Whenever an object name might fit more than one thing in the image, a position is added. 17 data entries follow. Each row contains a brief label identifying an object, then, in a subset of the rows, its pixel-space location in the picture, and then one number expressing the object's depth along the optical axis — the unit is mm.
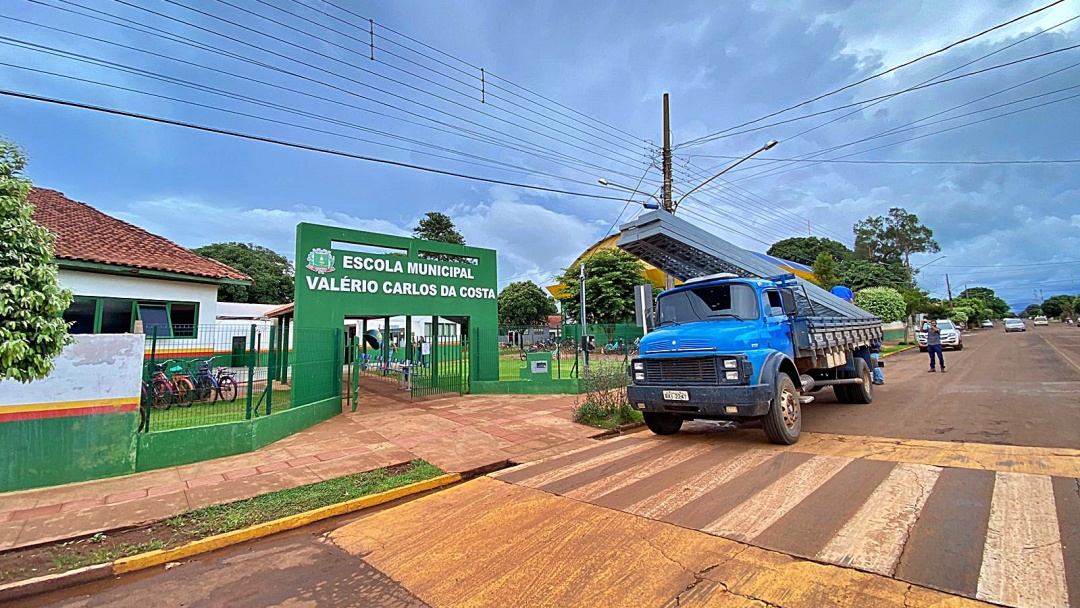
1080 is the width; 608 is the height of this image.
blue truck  6672
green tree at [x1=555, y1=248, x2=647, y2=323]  29938
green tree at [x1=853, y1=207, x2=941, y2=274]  56844
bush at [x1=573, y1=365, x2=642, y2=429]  9367
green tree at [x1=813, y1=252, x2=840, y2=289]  32438
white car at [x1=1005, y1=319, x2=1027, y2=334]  49375
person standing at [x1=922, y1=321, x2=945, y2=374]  16594
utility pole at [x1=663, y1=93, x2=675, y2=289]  16250
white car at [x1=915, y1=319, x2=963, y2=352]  27234
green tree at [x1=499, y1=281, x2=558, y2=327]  46875
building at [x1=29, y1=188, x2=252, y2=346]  11953
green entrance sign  11284
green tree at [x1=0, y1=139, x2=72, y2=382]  4246
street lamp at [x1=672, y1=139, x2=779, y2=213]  14078
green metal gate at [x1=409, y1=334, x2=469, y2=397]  13719
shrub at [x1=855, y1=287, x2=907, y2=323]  31719
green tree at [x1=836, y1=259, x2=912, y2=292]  43062
